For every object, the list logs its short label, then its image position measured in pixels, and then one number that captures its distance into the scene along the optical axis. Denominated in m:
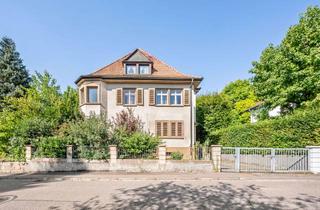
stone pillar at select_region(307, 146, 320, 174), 15.46
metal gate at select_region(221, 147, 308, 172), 15.97
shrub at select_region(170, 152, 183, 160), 18.08
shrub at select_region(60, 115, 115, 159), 16.62
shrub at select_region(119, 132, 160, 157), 16.69
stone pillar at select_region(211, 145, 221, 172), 15.98
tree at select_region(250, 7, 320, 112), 21.25
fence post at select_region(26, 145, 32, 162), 16.47
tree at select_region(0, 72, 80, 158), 17.67
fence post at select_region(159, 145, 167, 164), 16.19
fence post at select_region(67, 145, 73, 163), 16.34
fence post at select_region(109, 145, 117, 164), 16.38
